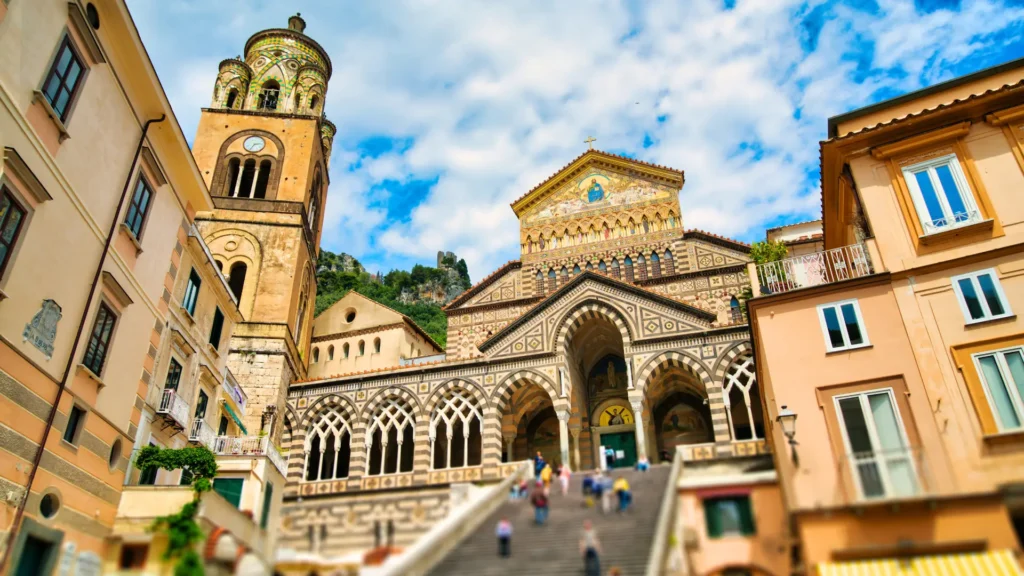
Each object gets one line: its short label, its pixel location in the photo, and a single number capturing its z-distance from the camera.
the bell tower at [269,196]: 28.48
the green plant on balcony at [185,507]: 10.48
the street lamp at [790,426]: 13.63
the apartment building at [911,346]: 11.48
